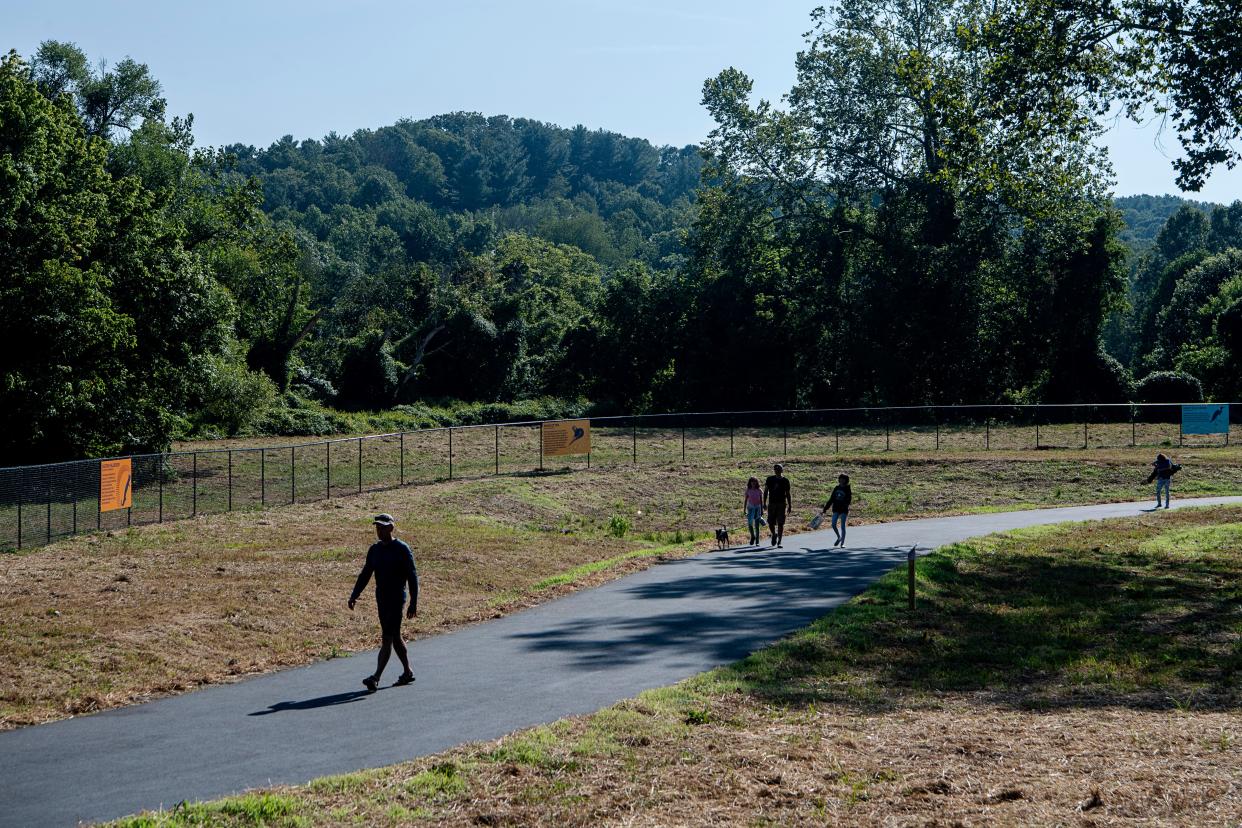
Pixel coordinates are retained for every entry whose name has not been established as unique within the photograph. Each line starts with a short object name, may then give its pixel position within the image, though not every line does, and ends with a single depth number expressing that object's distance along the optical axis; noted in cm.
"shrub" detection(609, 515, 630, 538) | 3100
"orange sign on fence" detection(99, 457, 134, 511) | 2794
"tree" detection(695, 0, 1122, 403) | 6172
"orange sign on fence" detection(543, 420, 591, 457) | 4300
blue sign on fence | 4759
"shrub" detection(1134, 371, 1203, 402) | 6025
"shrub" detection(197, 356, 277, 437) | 4741
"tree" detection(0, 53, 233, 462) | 3444
